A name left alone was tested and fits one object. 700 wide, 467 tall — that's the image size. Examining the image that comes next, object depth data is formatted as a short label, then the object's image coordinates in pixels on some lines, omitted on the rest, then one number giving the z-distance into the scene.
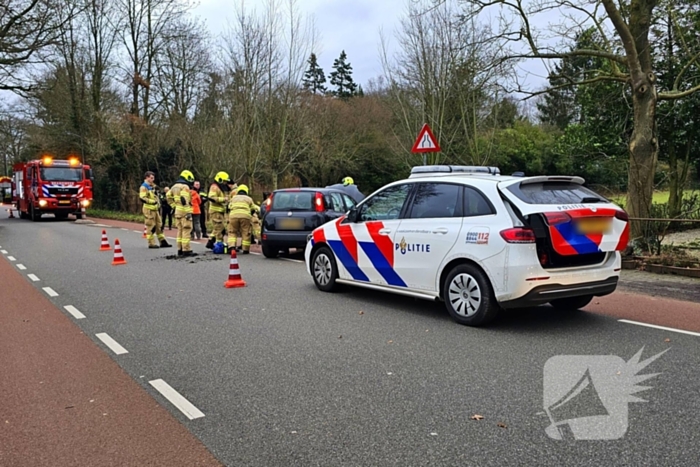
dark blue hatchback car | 11.85
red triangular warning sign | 11.88
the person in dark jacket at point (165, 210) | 21.20
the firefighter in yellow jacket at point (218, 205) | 13.52
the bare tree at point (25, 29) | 22.78
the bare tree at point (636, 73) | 10.41
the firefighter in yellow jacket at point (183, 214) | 12.72
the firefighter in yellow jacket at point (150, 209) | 14.50
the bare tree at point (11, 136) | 35.72
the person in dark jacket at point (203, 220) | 18.52
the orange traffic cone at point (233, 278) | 8.93
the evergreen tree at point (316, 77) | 57.95
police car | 5.71
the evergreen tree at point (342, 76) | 65.69
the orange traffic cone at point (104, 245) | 14.72
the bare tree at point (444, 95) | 20.45
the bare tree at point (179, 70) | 33.97
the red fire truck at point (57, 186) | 27.11
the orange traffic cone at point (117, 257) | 11.81
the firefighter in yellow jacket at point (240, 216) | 12.55
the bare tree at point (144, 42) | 34.31
